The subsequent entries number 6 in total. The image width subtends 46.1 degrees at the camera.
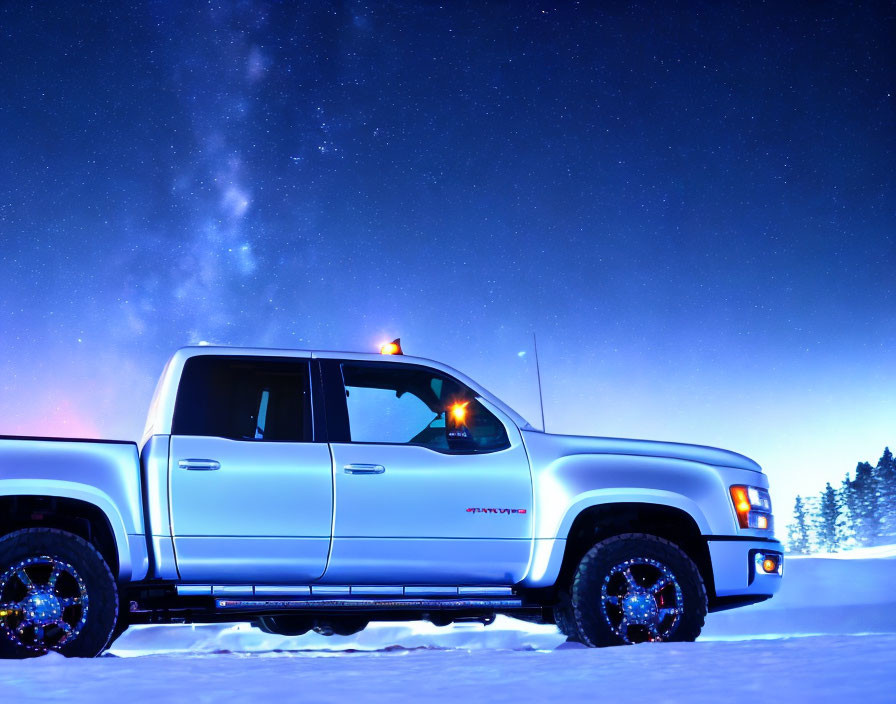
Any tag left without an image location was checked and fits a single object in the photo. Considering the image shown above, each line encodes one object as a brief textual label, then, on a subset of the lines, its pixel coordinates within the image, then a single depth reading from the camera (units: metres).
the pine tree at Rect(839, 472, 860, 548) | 94.31
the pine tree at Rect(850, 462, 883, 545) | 91.81
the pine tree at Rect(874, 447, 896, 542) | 88.81
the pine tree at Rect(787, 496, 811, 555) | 108.44
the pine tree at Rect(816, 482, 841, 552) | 98.88
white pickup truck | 5.96
